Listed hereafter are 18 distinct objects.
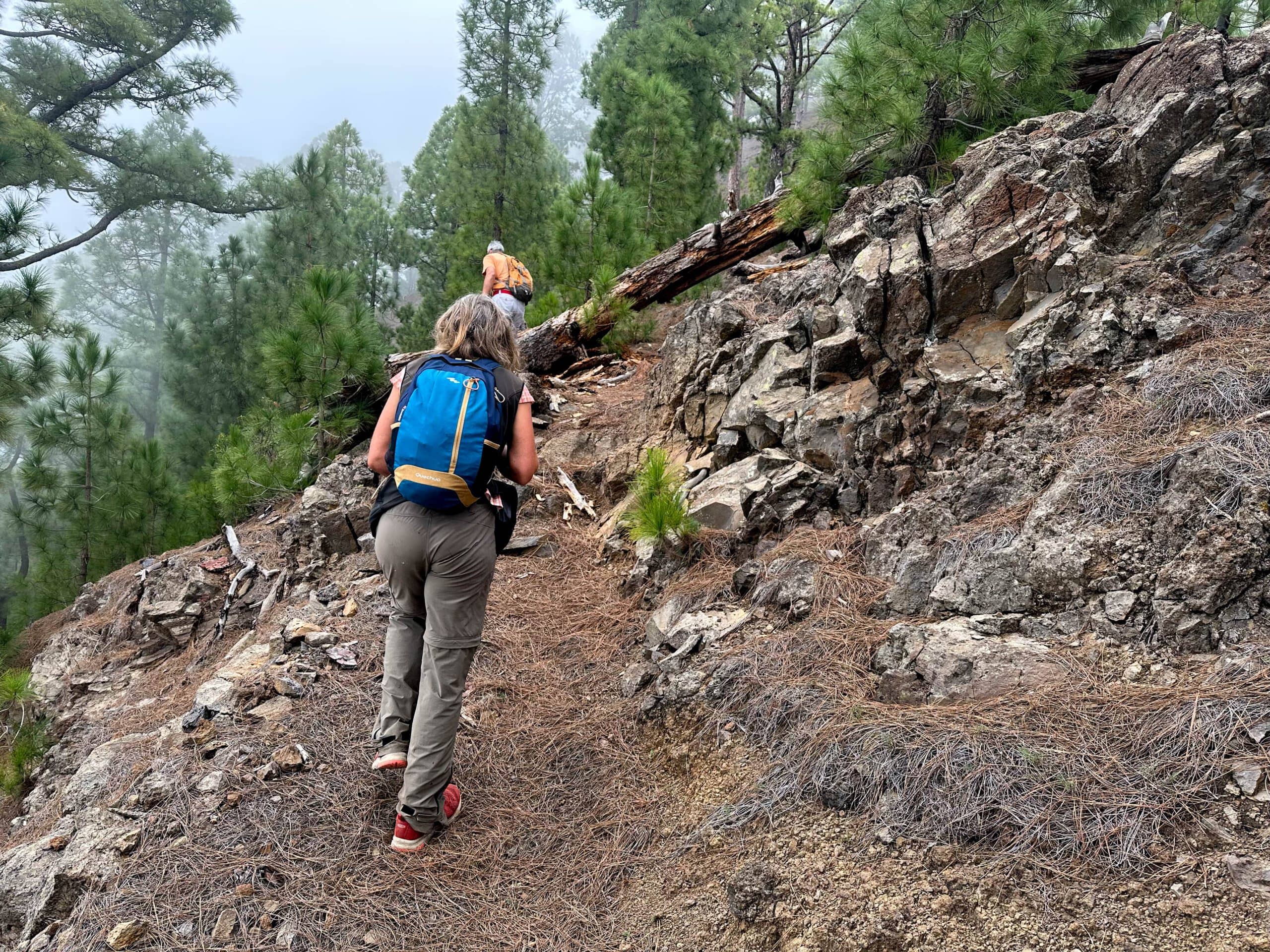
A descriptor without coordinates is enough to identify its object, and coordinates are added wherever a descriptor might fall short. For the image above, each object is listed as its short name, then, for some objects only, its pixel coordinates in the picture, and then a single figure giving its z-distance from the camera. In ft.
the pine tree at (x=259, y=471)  22.40
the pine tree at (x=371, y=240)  49.19
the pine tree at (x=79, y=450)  29.50
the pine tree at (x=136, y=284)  79.61
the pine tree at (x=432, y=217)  46.06
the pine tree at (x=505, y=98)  40.96
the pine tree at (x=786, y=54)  40.68
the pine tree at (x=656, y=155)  33.96
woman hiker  7.89
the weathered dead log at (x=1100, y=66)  18.83
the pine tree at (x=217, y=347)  43.11
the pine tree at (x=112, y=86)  39.32
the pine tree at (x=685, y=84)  35.60
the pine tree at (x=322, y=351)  21.20
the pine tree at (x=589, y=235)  27.89
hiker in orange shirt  22.90
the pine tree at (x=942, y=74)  17.65
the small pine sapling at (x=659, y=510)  12.93
